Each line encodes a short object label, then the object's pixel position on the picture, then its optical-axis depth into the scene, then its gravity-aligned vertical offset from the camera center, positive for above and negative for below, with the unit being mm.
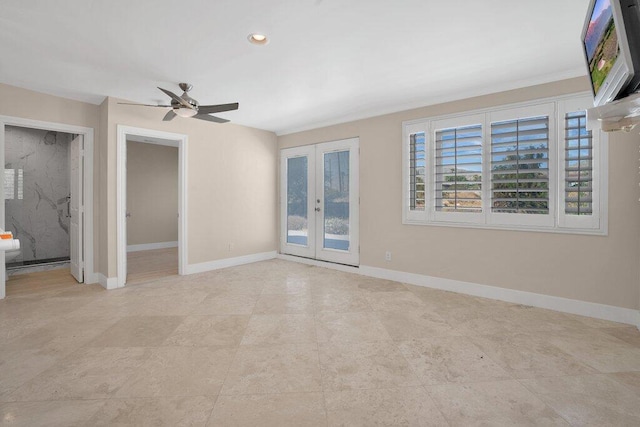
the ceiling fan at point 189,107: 3338 +1186
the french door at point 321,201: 4902 +175
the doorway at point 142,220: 4035 -173
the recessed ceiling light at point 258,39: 2484 +1462
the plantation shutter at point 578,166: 3053 +478
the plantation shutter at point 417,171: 4113 +563
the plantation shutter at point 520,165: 3262 +521
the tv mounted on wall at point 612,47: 1143 +719
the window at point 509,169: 3084 +501
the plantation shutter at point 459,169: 3676 +542
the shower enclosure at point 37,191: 5207 +365
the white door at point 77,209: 4215 +24
